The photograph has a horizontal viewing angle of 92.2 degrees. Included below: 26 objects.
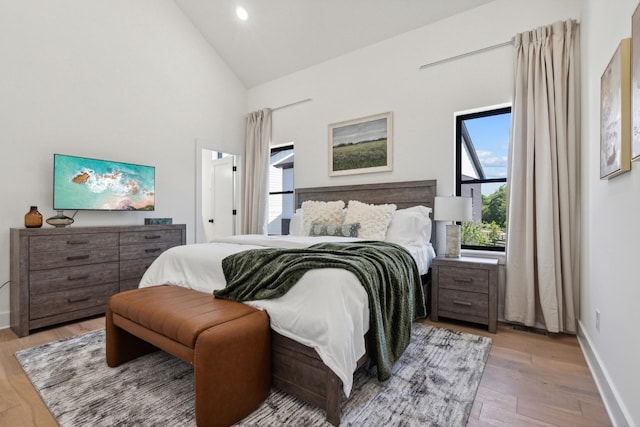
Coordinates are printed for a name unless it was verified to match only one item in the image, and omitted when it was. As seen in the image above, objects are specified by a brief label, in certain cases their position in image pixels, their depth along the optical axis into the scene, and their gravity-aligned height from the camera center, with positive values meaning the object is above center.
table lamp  2.83 +0.02
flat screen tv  3.00 +0.30
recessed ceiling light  3.88 +2.56
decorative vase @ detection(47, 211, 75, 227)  2.88 -0.07
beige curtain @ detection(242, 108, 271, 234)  4.70 +0.64
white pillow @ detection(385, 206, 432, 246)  3.02 -0.14
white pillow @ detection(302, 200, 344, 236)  3.47 +0.01
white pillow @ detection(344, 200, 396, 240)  3.08 -0.04
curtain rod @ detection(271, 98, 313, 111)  4.39 +1.62
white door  5.17 +0.23
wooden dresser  2.62 -0.53
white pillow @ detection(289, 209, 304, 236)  3.79 -0.13
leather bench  1.40 -0.64
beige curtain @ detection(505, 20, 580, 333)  2.55 +0.25
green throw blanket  1.70 -0.39
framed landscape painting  3.69 +0.87
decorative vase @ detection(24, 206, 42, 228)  2.74 -0.05
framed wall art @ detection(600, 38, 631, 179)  1.39 +0.50
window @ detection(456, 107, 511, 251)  3.11 +0.44
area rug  1.53 -1.01
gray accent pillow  3.12 -0.16
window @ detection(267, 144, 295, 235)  4.92 +0.38
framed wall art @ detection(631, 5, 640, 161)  1.23 +0.53
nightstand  2.62 -0.67
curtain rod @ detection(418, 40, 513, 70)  2.94 +1.64
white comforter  1.44 -0.52
